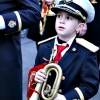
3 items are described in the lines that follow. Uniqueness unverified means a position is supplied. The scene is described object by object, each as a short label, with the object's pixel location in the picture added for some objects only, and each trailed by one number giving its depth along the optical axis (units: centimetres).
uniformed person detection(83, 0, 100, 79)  681
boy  405
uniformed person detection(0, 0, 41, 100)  391
